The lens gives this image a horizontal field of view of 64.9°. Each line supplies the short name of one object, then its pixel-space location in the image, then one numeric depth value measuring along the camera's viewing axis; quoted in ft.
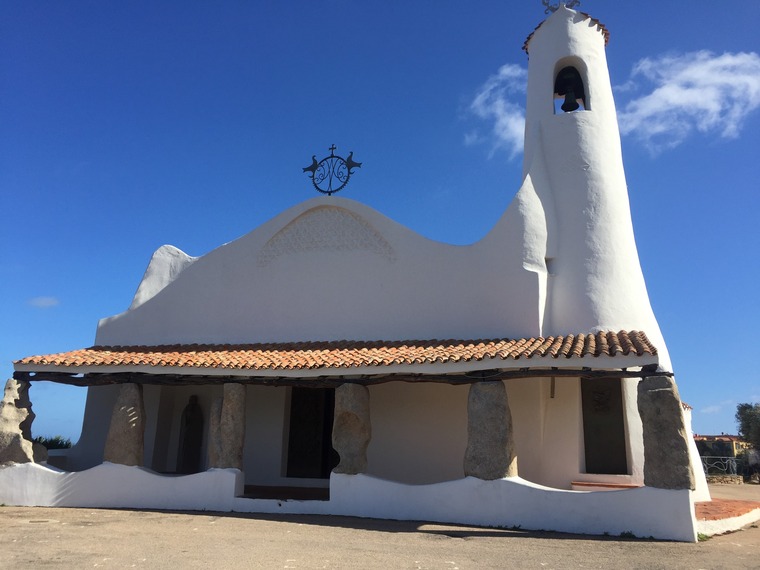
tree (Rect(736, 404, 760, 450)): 78.88
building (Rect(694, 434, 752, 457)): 87.10
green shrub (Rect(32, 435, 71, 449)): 56.65
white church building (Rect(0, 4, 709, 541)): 29.27
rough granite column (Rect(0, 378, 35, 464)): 35.73
